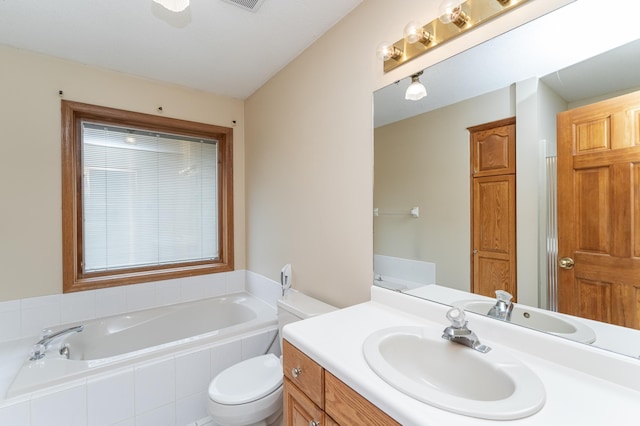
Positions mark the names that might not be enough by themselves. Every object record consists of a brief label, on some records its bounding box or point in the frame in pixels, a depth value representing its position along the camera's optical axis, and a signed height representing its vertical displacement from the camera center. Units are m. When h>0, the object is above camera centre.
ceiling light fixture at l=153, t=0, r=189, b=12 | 1.23 +0.93
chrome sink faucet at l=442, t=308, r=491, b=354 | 0.92 -0.41
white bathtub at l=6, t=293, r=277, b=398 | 1.46 -0.84
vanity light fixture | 1.02 +0.75
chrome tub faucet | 1.57 -0.75
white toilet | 1.38 -0.92
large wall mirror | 0.82 +0.31
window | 2.17 +0.15
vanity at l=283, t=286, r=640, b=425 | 0.64 -0.46
